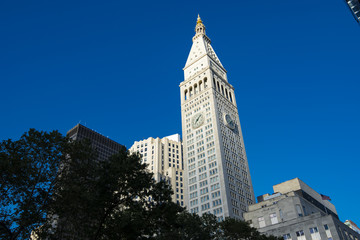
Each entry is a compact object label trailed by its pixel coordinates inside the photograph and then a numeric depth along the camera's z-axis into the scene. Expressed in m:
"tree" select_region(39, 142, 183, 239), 27.97
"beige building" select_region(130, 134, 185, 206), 140.50
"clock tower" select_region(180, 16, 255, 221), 92.62
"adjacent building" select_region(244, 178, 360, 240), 60.62
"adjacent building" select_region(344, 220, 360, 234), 151.38
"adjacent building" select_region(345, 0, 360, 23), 62.12
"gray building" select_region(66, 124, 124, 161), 135.88
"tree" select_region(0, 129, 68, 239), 26.22
